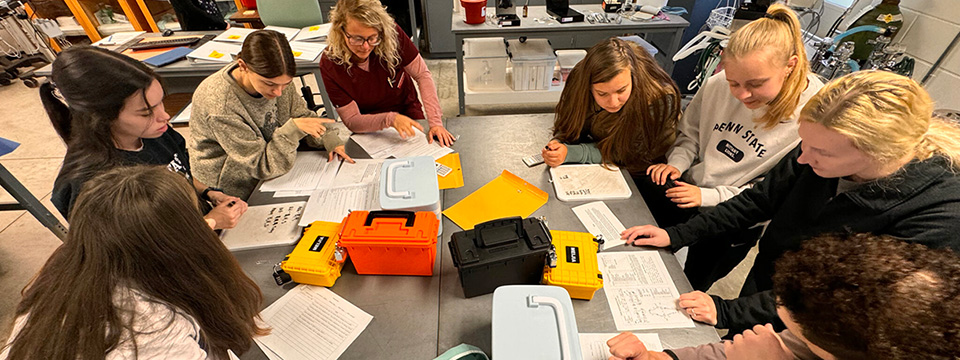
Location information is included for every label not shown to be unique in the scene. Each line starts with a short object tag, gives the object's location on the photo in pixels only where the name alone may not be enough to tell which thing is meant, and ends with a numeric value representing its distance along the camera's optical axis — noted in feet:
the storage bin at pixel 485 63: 9.15
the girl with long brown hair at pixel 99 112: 3.00
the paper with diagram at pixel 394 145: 4.99
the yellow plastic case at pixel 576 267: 2.91
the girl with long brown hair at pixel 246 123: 4.02
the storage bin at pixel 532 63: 8.81
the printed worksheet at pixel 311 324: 2.75
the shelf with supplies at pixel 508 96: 9.48
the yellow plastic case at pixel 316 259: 3.05
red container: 7.92
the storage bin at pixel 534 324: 2.27
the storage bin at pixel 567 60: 9.59
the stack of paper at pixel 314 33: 8.18
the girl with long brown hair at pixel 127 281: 1.79
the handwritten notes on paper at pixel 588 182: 4.19
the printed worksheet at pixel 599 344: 2.71
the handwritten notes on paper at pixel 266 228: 3.58
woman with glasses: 5.00
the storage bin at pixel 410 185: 3.32
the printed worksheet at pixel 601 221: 3.66
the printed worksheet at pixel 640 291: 2.94
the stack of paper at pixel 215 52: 7.21
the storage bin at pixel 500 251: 2.78
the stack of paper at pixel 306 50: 7.41
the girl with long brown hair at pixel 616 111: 4.27
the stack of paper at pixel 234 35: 7.93
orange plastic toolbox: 2.93
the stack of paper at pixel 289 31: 8.31
